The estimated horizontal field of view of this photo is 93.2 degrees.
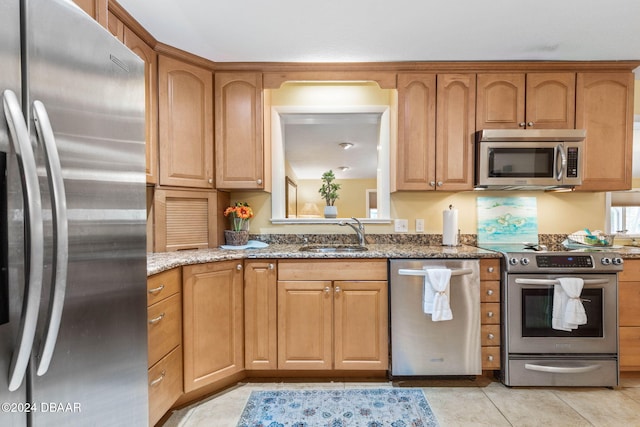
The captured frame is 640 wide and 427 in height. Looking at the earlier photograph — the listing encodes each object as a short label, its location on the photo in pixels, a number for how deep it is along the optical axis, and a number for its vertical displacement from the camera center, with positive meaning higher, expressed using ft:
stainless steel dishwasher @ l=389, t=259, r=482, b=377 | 6.64 -2.65
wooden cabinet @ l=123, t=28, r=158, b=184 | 6.31 +2.22
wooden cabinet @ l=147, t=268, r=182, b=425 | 4.95 -2.32
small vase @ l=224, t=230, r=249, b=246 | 7.84 -0.73
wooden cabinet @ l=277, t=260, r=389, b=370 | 6.73 -2.39
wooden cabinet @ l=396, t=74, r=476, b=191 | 7.63 +1.96
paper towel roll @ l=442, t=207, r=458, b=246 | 7.98 -0.46
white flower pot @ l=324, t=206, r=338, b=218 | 8.91 -0.10
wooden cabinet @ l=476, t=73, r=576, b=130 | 7.56 +2.73
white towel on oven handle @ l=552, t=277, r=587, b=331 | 6.23 -2.01
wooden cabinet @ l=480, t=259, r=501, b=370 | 6.75 -2.34
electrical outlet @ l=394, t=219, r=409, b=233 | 8.69 -0.50
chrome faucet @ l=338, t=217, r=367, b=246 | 8.21 -0.58
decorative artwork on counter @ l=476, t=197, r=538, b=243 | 8.55 -0.30
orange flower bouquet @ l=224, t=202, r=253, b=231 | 7.90 -0.14
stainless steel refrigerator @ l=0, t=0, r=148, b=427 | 2.07 -0.10
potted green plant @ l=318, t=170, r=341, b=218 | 9.04 +0.58
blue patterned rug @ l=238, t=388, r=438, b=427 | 5.61 -3.96
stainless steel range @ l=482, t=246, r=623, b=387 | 6.52 -2.48
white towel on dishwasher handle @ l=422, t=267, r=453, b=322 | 6.35 -1.81
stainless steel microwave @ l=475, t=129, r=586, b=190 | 7.32 +1.25
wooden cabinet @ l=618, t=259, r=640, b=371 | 6.81 -2.42
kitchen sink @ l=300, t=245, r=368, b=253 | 7.85 -1.06
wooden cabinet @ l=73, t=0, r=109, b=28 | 3.67 +2.53
